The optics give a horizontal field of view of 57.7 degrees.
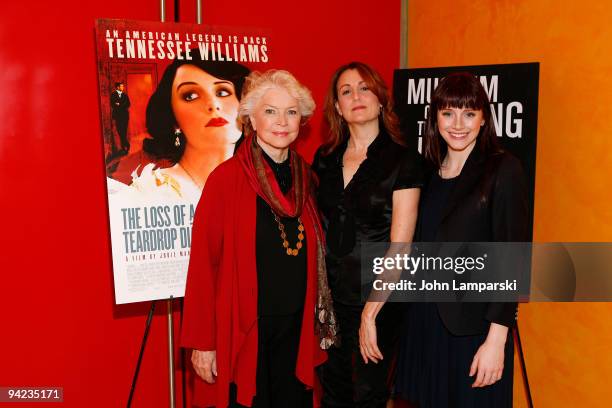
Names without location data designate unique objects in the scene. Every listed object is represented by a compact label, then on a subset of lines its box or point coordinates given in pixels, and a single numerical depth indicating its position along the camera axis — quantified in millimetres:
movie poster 2303
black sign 2451
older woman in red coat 2074
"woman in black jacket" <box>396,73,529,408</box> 1948
